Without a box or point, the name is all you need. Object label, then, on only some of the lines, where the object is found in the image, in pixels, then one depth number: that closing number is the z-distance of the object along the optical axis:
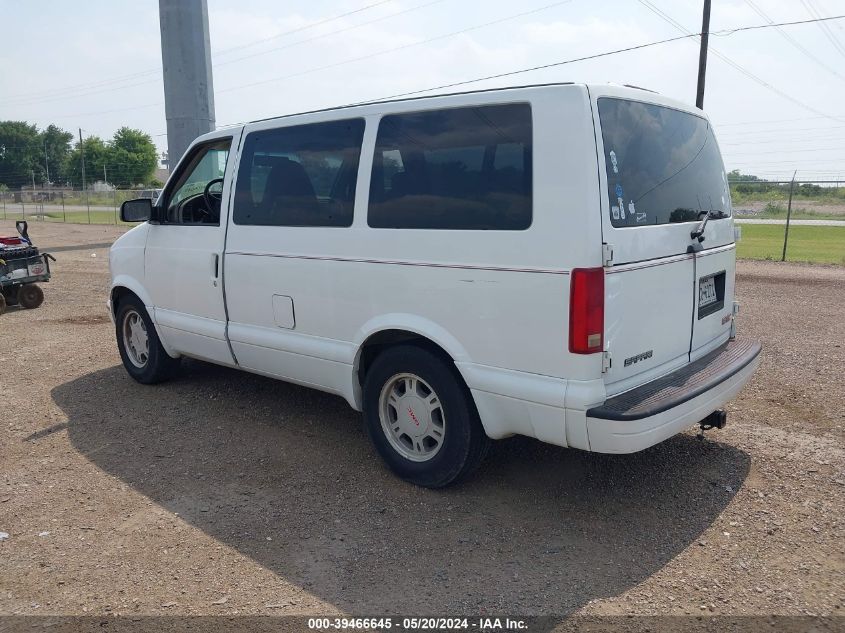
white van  3.42
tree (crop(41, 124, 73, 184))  117.25
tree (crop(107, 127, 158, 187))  92.69
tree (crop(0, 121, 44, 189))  114.00
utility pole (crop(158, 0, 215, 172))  16.08
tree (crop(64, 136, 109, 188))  98.38
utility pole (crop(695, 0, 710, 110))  19.92
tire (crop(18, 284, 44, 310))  10.44
